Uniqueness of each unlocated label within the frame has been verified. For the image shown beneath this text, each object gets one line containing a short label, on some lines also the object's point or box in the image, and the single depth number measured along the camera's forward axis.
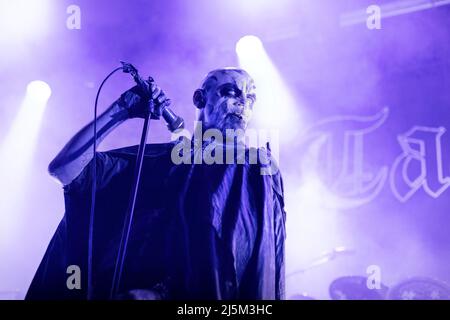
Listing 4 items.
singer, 2.44
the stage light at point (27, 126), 3.44
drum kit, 2.90
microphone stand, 2.46
